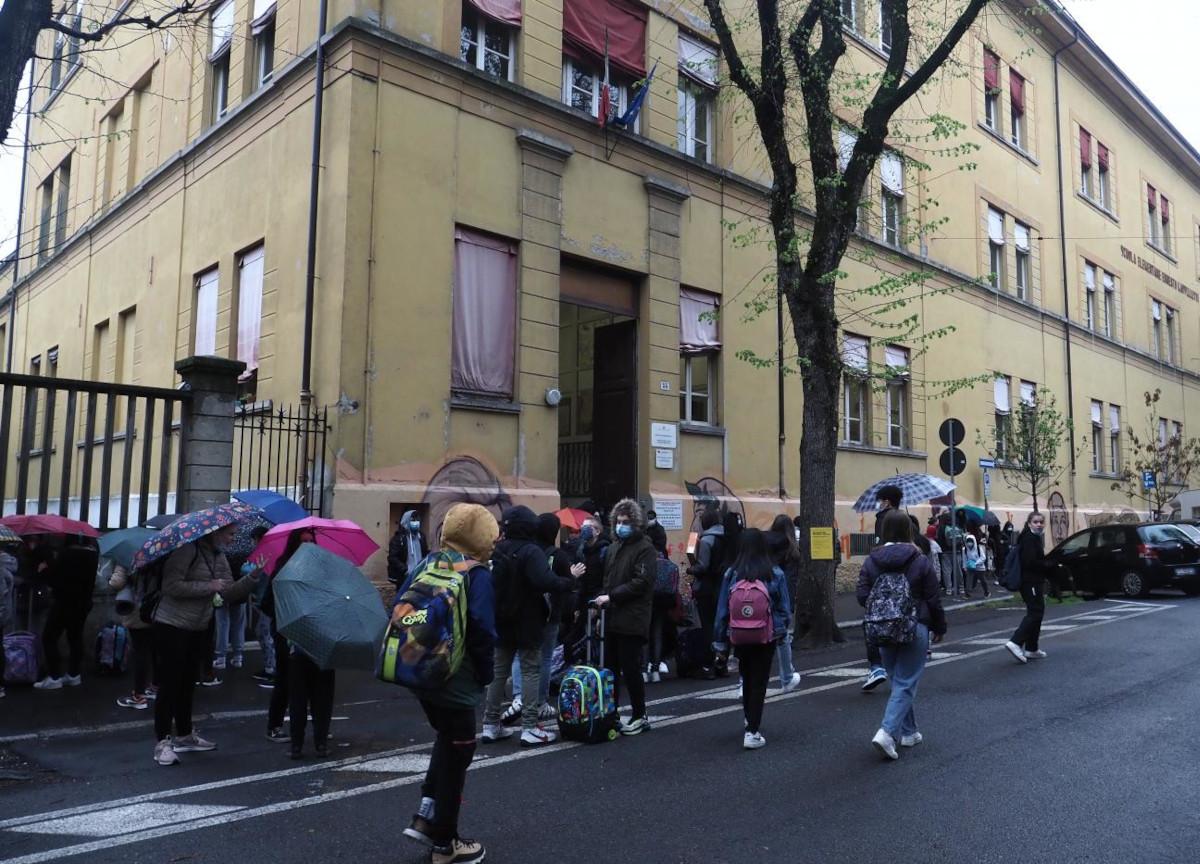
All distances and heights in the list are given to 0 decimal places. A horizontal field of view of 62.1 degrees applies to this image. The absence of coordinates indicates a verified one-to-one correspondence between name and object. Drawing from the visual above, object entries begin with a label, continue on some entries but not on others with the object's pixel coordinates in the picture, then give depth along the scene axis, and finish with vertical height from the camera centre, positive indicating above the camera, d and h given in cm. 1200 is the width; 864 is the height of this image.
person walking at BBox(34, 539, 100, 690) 948 -101
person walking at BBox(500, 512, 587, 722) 746 -74
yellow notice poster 1312 -44
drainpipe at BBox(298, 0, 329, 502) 1320 +379
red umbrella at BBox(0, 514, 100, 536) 909 -22
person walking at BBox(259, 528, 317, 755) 724 -114
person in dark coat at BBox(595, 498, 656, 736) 767 -72
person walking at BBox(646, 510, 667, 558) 1105 -29
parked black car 1916 -88
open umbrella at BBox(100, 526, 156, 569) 811 -36
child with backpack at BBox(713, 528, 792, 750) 717 -84
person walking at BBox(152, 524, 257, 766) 681 -86
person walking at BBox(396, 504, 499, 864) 469 -100
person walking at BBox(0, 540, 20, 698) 880 -75
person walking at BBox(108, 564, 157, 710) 798 -131
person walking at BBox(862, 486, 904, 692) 937 -142
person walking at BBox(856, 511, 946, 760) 682 -65
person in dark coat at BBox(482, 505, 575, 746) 711 -74
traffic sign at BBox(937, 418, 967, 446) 1769 +143
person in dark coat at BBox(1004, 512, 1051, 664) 1080 -76
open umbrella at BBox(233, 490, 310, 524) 846 -4
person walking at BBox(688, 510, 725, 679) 1055 -72
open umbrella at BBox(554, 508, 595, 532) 1200 -13
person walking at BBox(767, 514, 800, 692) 922 -43
